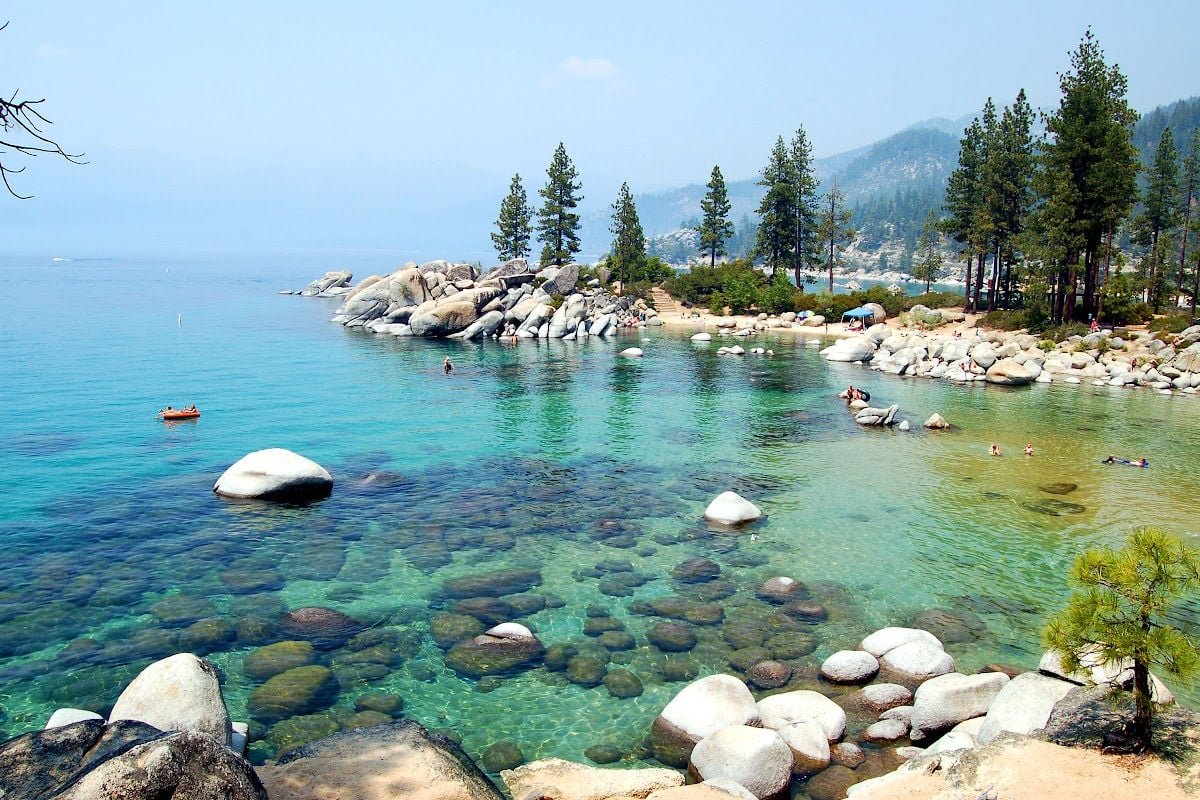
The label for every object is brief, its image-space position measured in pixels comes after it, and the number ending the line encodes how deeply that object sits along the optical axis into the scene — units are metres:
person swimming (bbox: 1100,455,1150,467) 30.41
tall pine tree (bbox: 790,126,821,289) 92.75
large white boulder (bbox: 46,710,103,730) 11.62
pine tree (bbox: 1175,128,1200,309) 72.75
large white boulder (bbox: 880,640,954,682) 14.82
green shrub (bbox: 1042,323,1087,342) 56.84
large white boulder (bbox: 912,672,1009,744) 12.78
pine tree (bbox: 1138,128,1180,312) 70.00
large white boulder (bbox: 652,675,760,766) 12.56
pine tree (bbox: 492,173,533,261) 109.19
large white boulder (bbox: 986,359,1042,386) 48.88
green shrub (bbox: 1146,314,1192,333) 54.31
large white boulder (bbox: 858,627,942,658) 15.60
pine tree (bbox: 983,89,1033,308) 64.06
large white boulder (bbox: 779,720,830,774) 11.97
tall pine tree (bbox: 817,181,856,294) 94.08
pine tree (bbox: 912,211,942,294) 84.69
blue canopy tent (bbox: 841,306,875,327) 77.19
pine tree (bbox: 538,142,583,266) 100.25
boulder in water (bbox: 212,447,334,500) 24.97
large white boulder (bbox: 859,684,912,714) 13.88
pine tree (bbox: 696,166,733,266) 100.88
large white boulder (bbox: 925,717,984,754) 11.82
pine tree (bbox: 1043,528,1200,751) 9.32
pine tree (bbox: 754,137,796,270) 92.62
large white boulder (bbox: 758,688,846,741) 12.82
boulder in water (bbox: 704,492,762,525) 23.59
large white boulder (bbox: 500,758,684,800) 10.80
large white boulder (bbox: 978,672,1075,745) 11.50
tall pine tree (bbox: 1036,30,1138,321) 52.56
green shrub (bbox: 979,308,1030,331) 62.72
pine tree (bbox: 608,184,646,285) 99.81
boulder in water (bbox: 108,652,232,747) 11.23
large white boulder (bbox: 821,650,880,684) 14.70
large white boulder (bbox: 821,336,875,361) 59.28
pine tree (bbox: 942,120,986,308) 70.19
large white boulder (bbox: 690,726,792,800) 11.03
